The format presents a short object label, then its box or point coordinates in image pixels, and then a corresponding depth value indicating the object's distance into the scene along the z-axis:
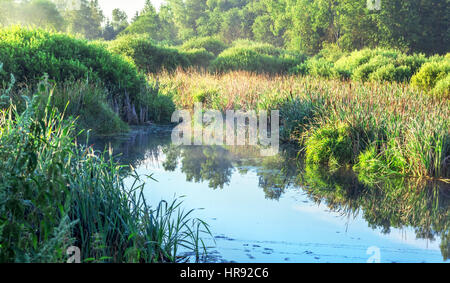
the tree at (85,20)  72.00
